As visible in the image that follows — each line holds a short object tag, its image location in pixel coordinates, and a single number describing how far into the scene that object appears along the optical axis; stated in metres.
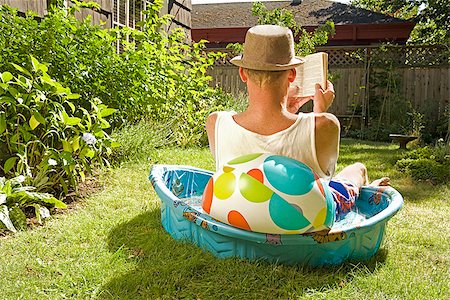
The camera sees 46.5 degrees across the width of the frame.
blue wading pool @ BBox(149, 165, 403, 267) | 2.36
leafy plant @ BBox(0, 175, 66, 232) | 3.01
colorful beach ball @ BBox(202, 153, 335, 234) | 2.33
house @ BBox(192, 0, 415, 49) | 16.69
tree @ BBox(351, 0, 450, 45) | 17.62
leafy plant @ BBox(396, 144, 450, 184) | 5.21
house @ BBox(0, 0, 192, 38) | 5.17
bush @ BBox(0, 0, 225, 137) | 3.93
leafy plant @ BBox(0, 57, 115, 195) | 3.30
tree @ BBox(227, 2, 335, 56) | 9.27
